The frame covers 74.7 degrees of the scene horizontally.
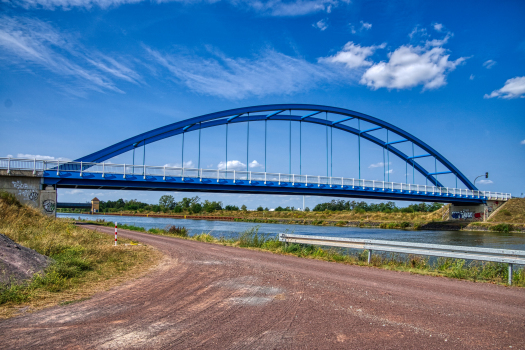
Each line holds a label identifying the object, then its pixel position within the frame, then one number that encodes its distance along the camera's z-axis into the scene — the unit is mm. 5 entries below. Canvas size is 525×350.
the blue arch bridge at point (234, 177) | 27984
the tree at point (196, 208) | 95625
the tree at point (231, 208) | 99750
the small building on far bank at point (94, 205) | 121875
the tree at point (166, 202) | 123912
